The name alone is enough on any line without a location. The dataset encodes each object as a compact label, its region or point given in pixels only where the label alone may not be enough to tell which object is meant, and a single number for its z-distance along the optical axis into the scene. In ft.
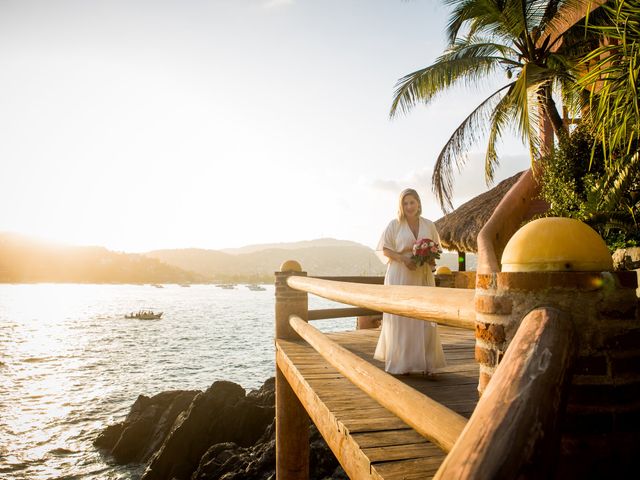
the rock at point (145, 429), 48.39
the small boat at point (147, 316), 225.56
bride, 13.33
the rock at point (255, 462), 22.93
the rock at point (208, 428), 36.96
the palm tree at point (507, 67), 31.78
